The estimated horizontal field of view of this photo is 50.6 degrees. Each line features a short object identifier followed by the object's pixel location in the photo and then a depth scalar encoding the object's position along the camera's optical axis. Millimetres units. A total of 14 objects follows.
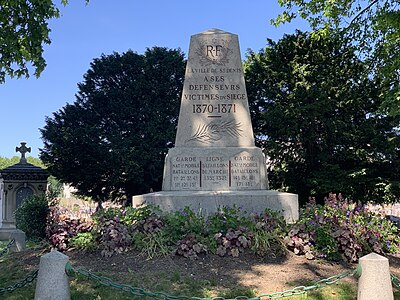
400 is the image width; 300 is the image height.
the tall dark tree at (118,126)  21203
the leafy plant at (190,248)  6404
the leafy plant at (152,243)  6518
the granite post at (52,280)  4586
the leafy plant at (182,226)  6875
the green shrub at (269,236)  6600
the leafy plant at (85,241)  6914
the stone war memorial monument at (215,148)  8094
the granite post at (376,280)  4480
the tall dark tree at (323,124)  18391
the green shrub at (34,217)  11250
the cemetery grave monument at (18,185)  16281
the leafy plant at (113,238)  6691
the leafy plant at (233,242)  6492
